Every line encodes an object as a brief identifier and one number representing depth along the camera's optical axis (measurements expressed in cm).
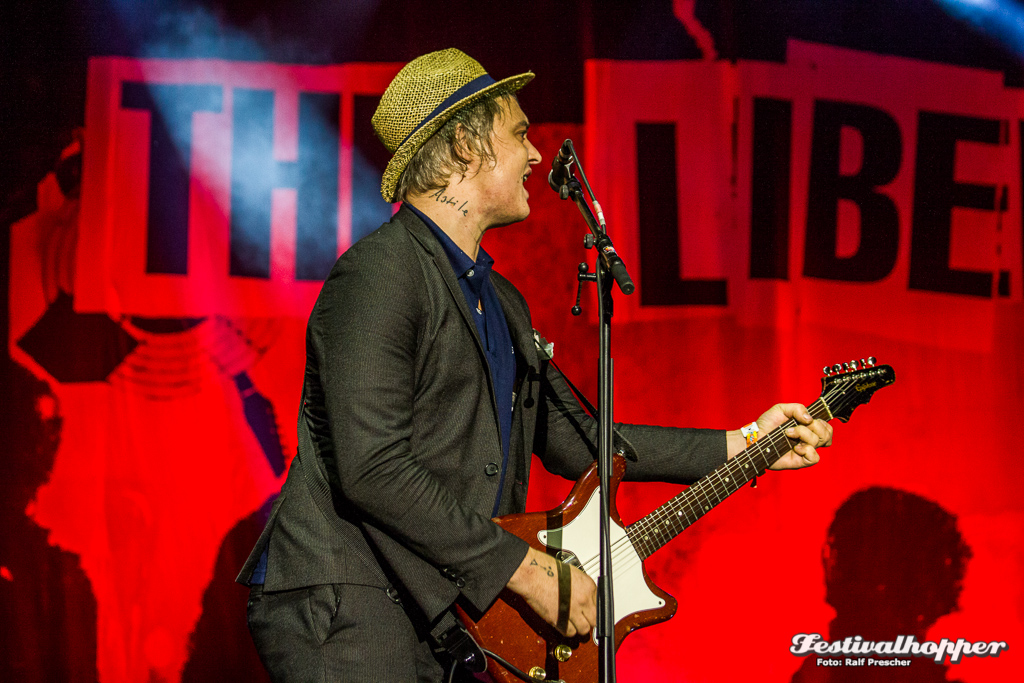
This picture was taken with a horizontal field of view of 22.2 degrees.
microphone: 421
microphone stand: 409
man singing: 409
